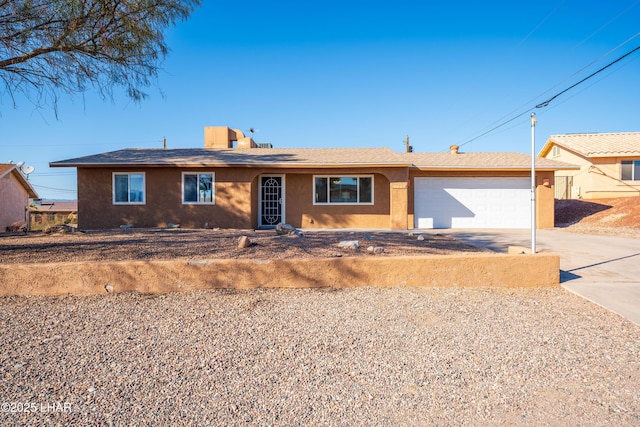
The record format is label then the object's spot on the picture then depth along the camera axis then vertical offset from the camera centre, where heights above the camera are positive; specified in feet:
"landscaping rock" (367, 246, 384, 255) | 24.30 -2.89
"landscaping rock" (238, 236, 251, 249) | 25.37 -2.49
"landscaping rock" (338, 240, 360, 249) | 25.89 -2.71
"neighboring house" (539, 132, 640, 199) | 67.36 +7.06
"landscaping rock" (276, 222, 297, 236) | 35.58 -2.27
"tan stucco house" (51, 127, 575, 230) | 47.09 +2.25
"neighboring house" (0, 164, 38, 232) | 63.77 +2.47
